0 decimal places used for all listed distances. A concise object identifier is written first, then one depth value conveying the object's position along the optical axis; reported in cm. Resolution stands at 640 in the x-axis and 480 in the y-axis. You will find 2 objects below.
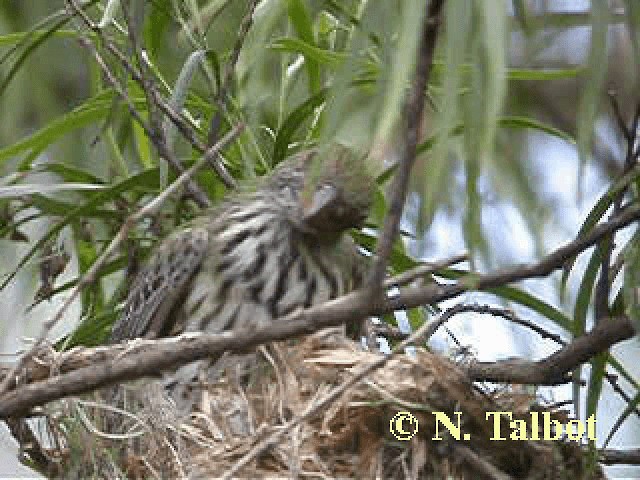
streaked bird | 518
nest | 425
